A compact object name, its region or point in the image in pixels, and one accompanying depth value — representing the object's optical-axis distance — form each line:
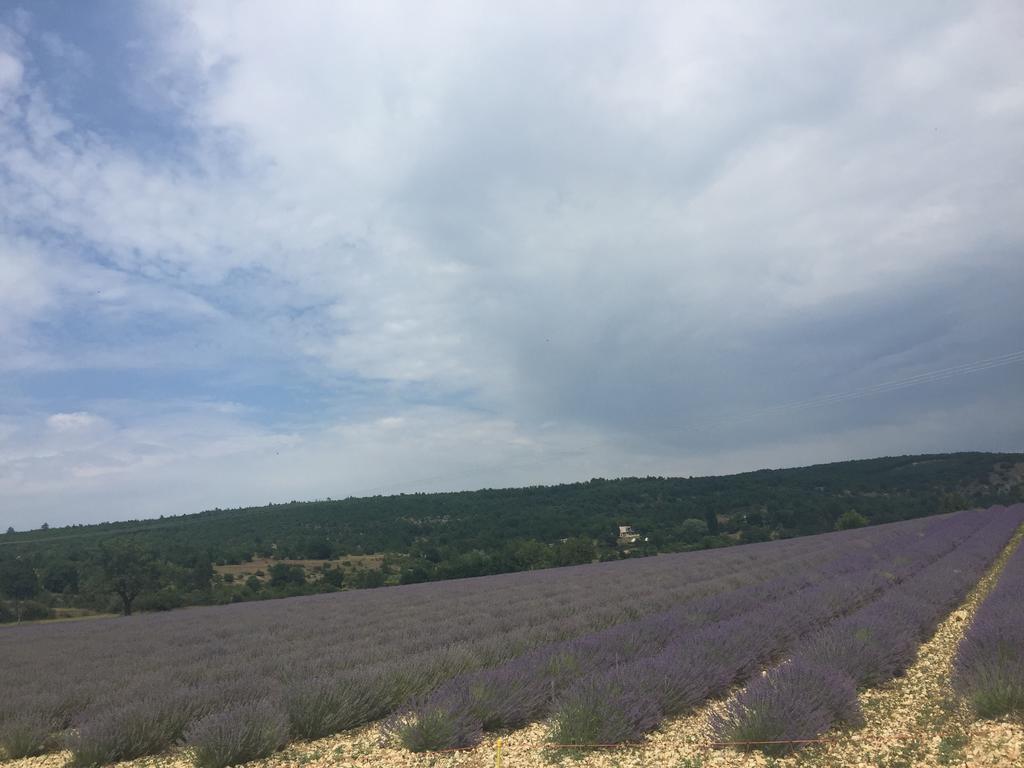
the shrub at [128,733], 6.00
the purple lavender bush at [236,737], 5.51
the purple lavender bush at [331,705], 6.43
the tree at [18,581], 37.06
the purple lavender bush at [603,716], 5.38
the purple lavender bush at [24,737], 6.58
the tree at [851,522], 49.17
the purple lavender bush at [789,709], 5.00
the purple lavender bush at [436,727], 5.57
